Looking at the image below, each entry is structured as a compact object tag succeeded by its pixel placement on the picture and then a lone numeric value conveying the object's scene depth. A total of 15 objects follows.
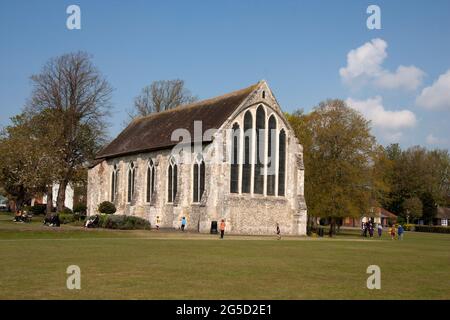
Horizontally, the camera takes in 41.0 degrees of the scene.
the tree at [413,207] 101.06
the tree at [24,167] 62.22
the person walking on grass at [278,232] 43.66
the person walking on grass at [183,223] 48.22
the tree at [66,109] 68.62
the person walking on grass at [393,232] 51.51
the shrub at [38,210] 83.90
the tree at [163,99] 86.94
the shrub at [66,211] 75.44
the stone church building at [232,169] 47.53
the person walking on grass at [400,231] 51.05
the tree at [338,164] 57.16
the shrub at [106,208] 58.62
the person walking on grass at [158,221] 52.75
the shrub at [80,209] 81.50
